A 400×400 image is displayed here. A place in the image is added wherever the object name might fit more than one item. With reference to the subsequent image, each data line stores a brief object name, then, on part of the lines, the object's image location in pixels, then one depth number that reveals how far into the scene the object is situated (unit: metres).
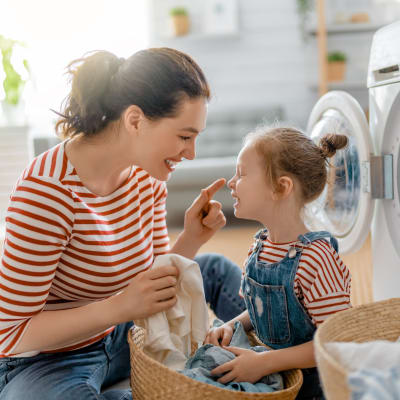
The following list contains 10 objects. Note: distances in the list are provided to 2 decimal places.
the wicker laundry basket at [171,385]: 0.97
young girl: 1.12
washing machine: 1.42
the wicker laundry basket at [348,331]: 0.78
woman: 1.13
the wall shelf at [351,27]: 4.08
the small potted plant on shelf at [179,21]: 4.33
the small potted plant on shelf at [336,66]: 4.10
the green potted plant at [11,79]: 3.84
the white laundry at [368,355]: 0.80
